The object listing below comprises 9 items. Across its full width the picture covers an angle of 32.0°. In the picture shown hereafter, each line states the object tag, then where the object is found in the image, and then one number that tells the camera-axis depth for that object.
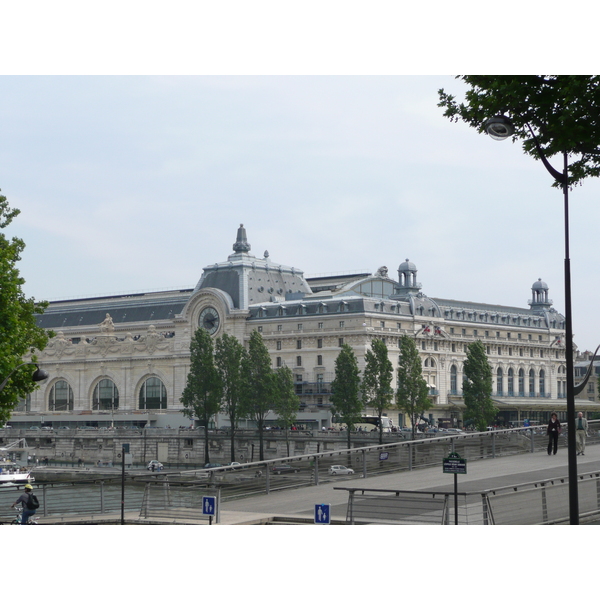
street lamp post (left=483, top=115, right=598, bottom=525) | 19.66
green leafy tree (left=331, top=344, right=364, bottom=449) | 96.69
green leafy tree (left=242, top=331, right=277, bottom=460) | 99.81
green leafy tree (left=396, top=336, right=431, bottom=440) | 99.44
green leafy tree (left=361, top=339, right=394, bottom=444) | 98.56
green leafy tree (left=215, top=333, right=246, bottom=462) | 101.38
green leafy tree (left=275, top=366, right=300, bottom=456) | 100.00
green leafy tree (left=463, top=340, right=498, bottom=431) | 101.44
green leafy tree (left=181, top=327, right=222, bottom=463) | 102.44
